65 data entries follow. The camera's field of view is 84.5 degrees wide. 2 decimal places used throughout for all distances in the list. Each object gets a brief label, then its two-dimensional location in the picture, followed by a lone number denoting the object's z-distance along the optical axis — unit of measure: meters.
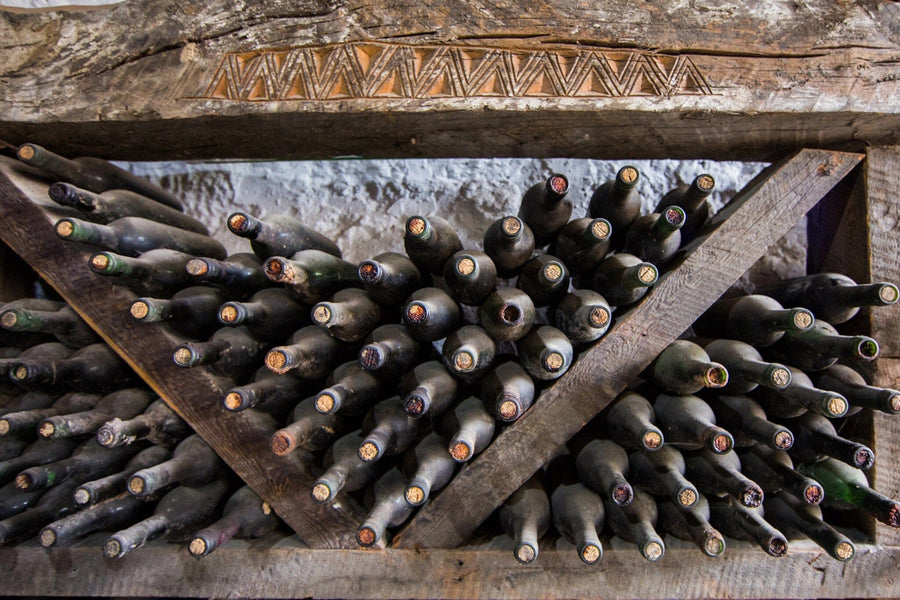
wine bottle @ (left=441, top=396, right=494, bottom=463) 1.28
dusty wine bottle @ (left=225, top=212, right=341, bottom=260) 1.30
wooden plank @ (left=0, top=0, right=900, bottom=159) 1.43
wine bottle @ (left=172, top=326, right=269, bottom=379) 1.33
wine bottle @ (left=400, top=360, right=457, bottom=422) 1.36
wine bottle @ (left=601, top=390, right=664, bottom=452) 1.20
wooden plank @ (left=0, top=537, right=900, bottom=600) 1.45
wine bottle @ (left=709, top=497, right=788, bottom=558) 1.16
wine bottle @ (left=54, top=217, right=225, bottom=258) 1.28
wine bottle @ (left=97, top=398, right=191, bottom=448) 1.26
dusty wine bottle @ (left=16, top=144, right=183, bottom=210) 1.44
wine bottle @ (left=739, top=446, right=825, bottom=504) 1.21
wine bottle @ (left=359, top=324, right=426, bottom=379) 1.38
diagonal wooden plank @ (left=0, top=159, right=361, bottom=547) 1.40
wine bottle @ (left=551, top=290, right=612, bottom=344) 1.25
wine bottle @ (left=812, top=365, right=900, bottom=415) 1.20
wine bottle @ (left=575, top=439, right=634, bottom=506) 1.30
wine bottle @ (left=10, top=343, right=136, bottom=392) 1.44
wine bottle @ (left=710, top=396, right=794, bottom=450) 1.20
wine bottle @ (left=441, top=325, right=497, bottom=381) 1.33
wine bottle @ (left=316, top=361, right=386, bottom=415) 1.29
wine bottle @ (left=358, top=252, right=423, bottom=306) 1.38
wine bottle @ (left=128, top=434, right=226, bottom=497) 1.25
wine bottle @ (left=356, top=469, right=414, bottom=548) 1.19
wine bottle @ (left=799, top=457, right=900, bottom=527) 1.20
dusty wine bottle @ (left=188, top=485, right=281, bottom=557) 1.38
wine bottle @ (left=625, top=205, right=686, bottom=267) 1.43
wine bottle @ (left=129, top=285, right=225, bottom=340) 1.38
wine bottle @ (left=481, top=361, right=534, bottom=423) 1.26
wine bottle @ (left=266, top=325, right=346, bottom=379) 1.35
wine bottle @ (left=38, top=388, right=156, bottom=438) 1.27
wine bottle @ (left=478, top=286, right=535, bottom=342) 1.29
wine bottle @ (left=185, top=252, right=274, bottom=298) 1.27
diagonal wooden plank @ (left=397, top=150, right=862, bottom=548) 1.36
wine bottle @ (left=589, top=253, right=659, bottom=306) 1.29
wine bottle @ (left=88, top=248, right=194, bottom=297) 1.32
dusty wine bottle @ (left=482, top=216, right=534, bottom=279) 1.38
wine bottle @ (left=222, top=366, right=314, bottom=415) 1.28
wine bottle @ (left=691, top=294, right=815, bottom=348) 1.26
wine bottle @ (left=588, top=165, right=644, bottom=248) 1.47
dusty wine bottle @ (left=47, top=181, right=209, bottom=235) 1.36
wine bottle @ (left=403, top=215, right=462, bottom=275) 1.42
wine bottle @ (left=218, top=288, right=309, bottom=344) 1.40
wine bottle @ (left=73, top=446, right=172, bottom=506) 1.27
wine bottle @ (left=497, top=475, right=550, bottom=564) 1.37
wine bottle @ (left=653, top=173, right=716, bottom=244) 1.46
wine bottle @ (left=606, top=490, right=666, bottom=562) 1.18
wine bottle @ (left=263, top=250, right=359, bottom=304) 1.26
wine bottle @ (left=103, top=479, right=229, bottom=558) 1.31
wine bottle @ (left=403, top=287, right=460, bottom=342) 1.34
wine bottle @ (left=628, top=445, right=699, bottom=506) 1.18
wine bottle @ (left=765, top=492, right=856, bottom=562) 1.21
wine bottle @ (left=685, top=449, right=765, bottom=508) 1.16
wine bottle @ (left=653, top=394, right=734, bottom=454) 1.17
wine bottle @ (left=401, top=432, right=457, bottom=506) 1.27
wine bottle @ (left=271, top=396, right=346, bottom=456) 1.28
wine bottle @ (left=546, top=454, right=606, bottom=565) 1.29
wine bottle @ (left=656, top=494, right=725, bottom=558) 1.19
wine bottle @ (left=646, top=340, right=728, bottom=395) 1.20
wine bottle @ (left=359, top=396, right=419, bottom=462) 1.33
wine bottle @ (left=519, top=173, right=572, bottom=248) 1.52
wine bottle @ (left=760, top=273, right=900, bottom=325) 1.27
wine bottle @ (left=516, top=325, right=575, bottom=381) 1.32
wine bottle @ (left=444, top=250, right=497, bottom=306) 1.36
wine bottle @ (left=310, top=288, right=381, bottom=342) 1.31
